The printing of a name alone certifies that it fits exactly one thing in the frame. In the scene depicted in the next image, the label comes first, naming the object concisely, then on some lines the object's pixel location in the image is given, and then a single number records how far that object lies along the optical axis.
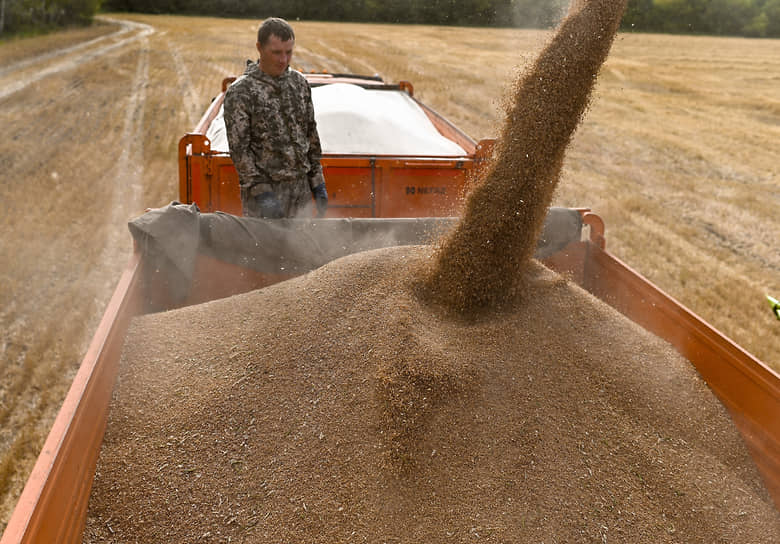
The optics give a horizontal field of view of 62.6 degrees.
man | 3.39
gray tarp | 2.95
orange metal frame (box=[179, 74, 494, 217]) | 3.96
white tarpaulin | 4.52
